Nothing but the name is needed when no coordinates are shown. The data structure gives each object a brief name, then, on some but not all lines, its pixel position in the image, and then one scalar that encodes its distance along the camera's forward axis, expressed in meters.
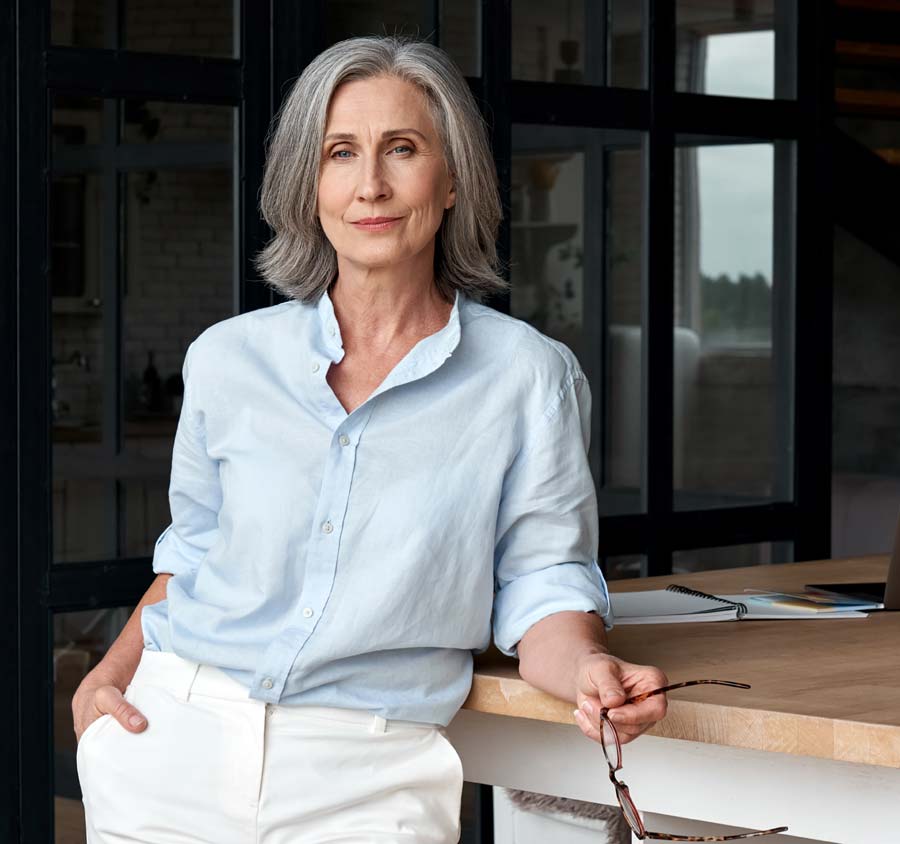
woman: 3.15
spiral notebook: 4.02
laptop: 4.16
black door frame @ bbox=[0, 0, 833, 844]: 4.91
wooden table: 2.99
